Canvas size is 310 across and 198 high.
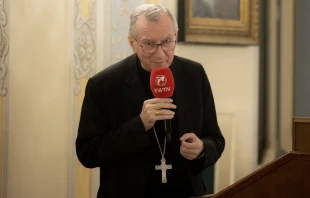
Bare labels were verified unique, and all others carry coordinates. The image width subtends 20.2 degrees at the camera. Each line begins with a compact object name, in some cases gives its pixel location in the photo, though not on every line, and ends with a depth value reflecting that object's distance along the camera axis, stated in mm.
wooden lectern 3632
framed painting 5461
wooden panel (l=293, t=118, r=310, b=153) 3649
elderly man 3903
